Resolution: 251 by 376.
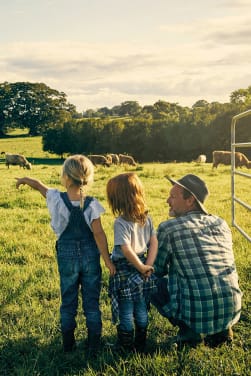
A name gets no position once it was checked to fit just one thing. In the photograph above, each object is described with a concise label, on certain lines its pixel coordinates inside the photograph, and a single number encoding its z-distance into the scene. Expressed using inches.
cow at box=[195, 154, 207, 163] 1450.8
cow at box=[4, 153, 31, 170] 1240.8
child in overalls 132.8
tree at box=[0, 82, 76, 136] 3270.2
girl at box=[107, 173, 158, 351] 130.7
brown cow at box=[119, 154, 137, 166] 1321.7
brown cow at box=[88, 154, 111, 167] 1284.2
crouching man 132.4
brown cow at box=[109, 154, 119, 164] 1377.5
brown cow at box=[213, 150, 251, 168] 914.1
